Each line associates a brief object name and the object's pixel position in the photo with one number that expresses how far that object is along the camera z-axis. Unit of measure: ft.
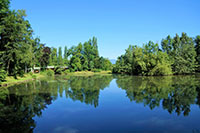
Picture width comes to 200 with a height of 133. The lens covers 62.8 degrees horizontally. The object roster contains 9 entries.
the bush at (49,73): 168.76
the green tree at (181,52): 156.46
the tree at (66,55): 212.64
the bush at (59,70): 192.34
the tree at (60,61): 191.41
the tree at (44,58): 177.58
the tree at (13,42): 79.66
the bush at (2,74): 69.79
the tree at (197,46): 174.11
